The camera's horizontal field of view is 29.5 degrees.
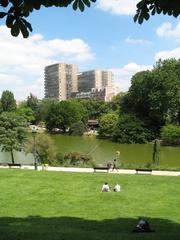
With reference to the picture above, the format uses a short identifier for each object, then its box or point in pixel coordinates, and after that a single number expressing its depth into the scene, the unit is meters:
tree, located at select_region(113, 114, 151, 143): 50.69
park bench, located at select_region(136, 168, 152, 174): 19.66
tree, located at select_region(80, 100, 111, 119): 77.48
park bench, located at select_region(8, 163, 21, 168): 21.45
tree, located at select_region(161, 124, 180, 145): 47.72
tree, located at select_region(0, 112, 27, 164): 27.14
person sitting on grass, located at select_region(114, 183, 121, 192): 14.67
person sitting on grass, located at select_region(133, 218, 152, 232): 8.52
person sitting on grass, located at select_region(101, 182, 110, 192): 14.60
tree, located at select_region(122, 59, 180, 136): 50.78
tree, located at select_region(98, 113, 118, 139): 58.37
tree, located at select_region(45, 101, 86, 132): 68.39
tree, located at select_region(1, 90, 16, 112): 87.06
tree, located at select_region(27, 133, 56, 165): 24.35
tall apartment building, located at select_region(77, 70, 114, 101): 114.33
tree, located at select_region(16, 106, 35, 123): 82.38
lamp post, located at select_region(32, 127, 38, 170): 20.57
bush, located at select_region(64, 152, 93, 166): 23.31
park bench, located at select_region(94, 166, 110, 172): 20.15
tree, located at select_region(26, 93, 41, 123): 87.18
